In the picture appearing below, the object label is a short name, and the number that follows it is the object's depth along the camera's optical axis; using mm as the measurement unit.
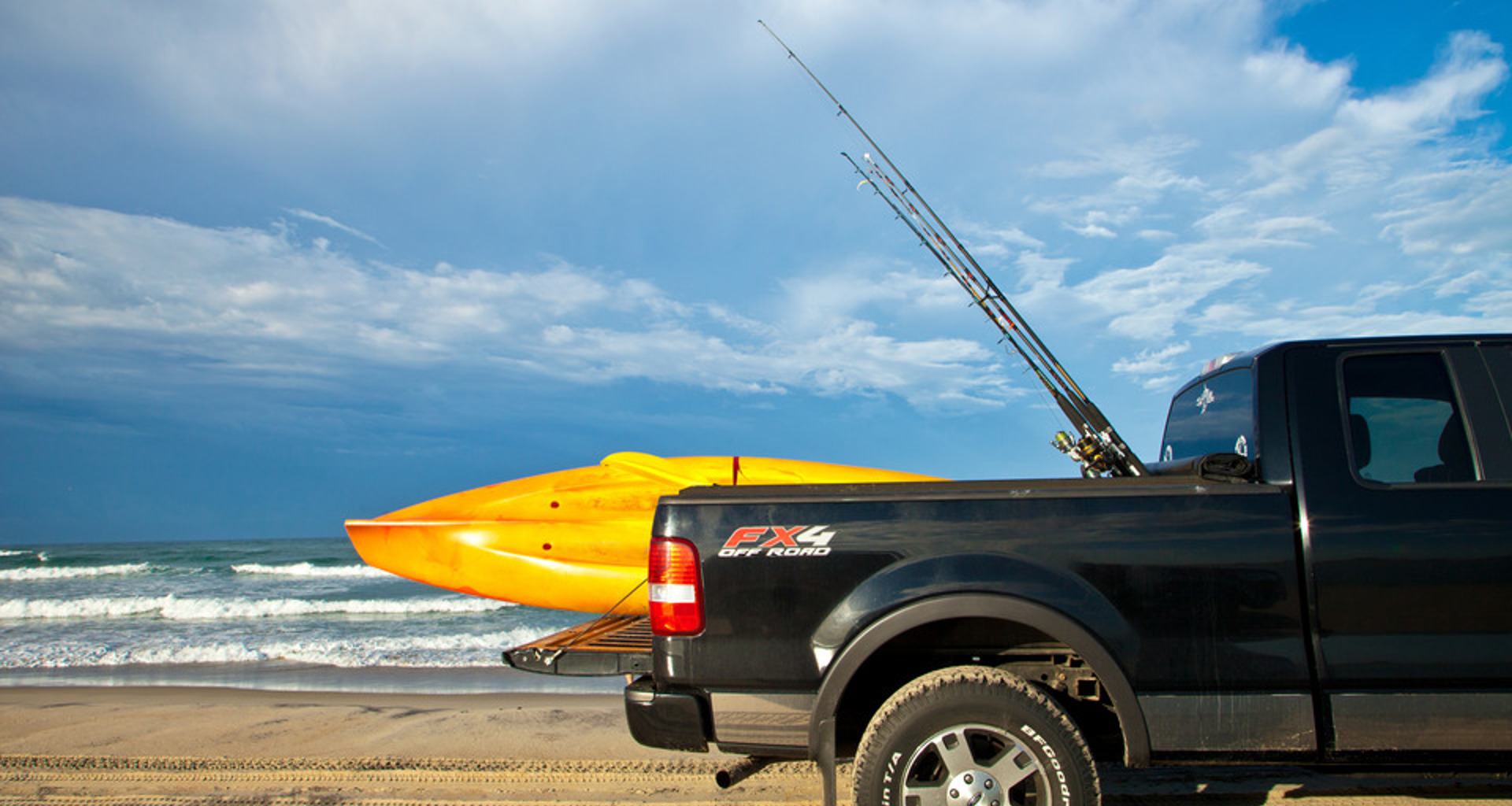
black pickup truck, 2941
